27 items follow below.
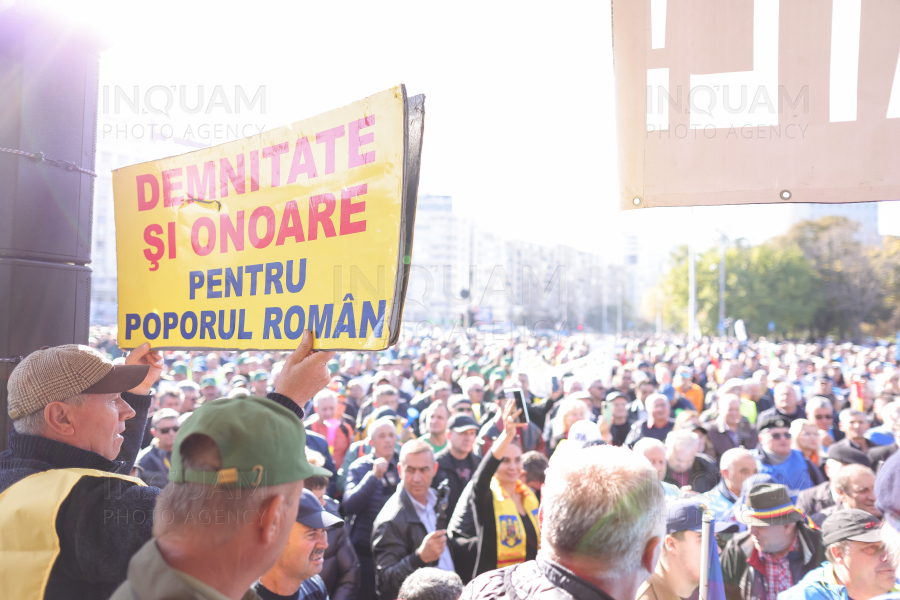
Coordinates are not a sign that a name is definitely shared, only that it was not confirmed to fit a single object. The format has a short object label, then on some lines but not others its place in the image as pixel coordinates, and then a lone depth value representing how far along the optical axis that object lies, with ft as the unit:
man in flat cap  5.41
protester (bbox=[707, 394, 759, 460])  22.93
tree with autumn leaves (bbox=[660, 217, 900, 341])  178.40
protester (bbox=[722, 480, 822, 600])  11.63
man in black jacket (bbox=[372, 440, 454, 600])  12.32
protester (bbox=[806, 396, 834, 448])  22.82
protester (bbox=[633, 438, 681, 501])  15.62
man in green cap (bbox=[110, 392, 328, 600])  4.02
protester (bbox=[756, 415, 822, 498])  17.66
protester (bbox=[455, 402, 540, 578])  13.29
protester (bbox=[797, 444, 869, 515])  15.08
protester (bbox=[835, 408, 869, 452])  20.75
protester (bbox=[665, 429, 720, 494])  16.94
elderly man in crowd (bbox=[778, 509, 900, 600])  8.98
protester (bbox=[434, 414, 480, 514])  17.99
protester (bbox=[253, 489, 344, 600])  9.34
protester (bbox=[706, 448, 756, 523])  14.88
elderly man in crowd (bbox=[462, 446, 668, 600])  5.21
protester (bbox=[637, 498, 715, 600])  8.73
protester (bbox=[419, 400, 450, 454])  21.95
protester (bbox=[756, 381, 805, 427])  24.31
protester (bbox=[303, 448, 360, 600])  12.49
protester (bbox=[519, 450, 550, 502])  15.96
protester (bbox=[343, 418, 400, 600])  15.03
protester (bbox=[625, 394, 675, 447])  23.44
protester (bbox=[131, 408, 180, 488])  16.35
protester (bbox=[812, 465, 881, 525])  13.08
